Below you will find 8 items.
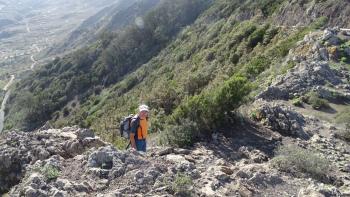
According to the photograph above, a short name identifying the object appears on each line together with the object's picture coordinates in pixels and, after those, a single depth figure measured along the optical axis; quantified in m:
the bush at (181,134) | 13.00
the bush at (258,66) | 25.94
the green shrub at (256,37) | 36.38
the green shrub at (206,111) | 13.22
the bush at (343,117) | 15.94
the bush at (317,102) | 17.36
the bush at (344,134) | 14.79
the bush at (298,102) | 17.61
